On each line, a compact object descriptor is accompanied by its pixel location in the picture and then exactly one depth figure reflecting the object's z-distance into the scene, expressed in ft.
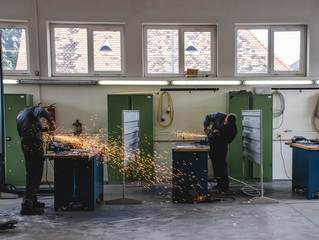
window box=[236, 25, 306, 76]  22.48
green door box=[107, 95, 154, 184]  20.71
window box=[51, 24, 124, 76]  22.17
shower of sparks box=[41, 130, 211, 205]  20.68
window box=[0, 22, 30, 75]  21.86
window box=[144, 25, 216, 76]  22.31
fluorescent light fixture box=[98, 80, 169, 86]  21.50
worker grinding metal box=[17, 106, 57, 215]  14.84
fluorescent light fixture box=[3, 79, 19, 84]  21.18
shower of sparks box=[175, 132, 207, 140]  22.08
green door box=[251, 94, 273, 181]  20.74
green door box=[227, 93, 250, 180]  21.01
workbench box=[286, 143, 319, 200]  16.52
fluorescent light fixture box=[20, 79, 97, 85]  21.20
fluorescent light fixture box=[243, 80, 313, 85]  21.69
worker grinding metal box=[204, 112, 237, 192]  18.38
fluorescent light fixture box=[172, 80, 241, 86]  21.66
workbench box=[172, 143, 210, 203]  15.98
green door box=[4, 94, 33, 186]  20.42
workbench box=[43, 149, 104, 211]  14.73
